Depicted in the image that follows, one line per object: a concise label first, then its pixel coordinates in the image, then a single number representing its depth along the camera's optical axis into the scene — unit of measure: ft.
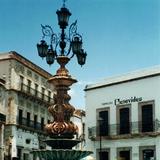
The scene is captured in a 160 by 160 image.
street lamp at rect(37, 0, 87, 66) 32.50
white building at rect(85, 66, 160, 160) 82.74
